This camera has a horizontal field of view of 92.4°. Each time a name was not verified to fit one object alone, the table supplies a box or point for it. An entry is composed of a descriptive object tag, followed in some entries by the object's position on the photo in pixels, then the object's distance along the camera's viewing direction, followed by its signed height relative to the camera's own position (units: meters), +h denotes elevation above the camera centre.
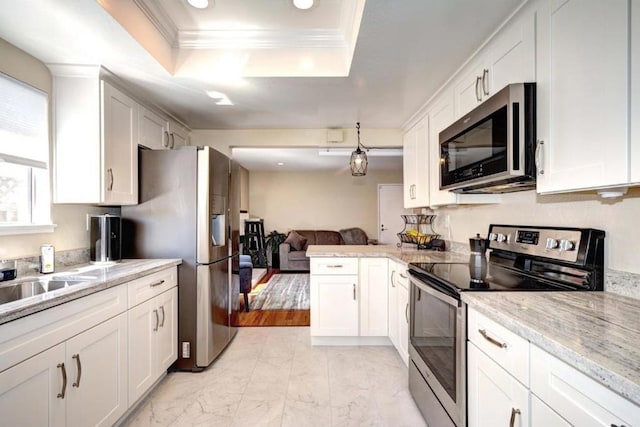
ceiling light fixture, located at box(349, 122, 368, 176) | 3.00 +0.49
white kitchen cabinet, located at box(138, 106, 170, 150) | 2.50 +0.71
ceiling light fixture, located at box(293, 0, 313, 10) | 1.82 +1.24
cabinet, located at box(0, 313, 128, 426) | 1.10 -0.72
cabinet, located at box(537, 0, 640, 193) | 0.92 +0.40
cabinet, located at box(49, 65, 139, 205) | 2.00 +0.51
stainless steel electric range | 1.31 -0.34
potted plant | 7.07 -0.85
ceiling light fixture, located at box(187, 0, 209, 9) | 1.82 +1.25
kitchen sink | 1.51 -0.39
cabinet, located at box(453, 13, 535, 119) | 1.39 +0.78
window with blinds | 1.73 +0.33
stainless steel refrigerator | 2.41 -0.12
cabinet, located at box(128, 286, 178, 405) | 1.82 -0.85
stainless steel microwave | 1.33 +0.34
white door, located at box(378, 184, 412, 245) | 7.45 -0.01
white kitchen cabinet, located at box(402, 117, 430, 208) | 2.73 +0.46
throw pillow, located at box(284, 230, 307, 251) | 6.71 -0.65
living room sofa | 6.60 -0.67
